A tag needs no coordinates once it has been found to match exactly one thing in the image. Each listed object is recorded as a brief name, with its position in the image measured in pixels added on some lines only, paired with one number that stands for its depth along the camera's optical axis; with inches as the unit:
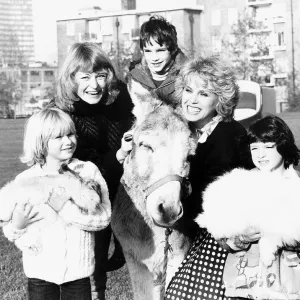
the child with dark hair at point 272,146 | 146.2
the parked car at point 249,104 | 727.7
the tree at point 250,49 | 2013.9
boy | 171.9
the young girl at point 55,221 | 146.3
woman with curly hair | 155.0
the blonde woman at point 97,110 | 176.6
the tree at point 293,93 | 1881.2
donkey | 141.9
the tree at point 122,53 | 1759.4
